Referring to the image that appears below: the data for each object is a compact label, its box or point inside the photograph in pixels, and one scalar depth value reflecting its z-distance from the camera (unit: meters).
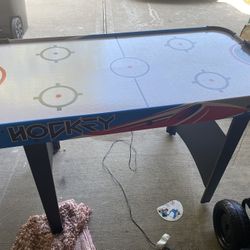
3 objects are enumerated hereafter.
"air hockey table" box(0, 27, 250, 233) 0.78
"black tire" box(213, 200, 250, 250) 1.03
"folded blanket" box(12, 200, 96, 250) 1.11
